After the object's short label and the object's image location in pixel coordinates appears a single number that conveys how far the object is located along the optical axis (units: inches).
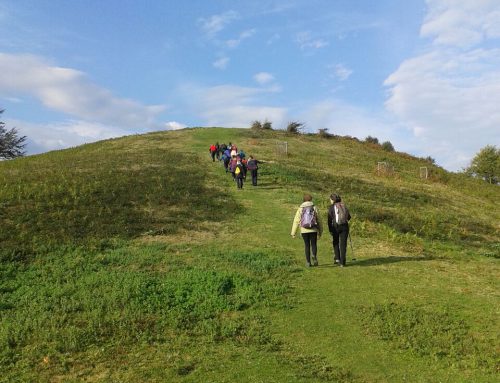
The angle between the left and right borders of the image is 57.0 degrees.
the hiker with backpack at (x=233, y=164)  952.3
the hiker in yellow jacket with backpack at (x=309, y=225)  477.4
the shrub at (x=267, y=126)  2479.1
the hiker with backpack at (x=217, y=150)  1320.1
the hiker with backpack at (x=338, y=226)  483.5
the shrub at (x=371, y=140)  2504.7
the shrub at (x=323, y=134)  2389.1
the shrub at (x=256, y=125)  2463.5
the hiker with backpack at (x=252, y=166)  967.8
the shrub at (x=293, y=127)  2433.8
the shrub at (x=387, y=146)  2292.1
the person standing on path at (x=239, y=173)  940.6
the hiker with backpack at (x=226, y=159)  1130.0
